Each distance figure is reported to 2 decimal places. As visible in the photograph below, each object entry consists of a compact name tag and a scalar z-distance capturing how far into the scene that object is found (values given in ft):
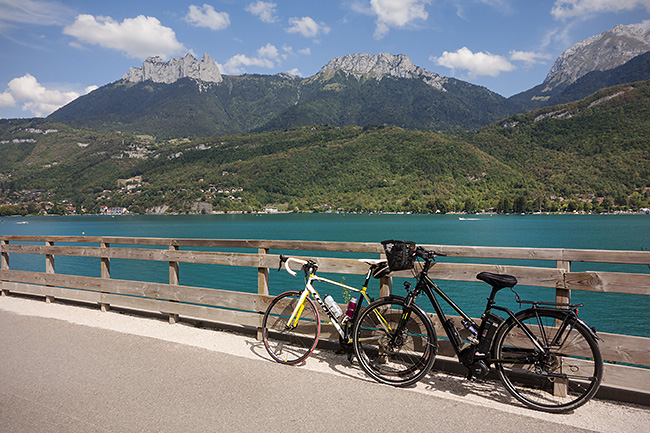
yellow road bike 14.31
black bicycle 12.14
